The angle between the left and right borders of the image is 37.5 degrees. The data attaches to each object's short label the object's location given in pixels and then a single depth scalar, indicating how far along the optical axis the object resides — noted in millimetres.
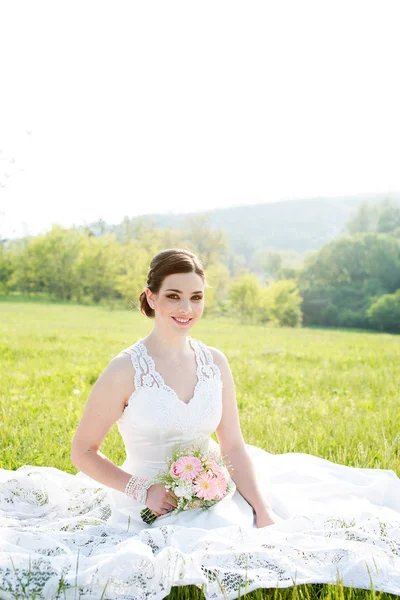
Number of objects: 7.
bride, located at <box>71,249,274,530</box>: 3447
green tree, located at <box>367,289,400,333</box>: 41156
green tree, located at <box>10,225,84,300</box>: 37094
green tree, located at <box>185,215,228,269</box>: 49031
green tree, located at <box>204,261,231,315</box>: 42406
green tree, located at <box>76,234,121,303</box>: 38750
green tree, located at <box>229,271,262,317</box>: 42875
